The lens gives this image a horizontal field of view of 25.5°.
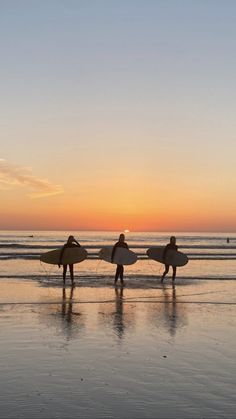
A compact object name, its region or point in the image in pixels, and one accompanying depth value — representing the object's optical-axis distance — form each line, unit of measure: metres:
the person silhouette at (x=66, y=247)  21.40
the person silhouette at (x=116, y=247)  21.59
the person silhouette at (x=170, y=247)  23.96
